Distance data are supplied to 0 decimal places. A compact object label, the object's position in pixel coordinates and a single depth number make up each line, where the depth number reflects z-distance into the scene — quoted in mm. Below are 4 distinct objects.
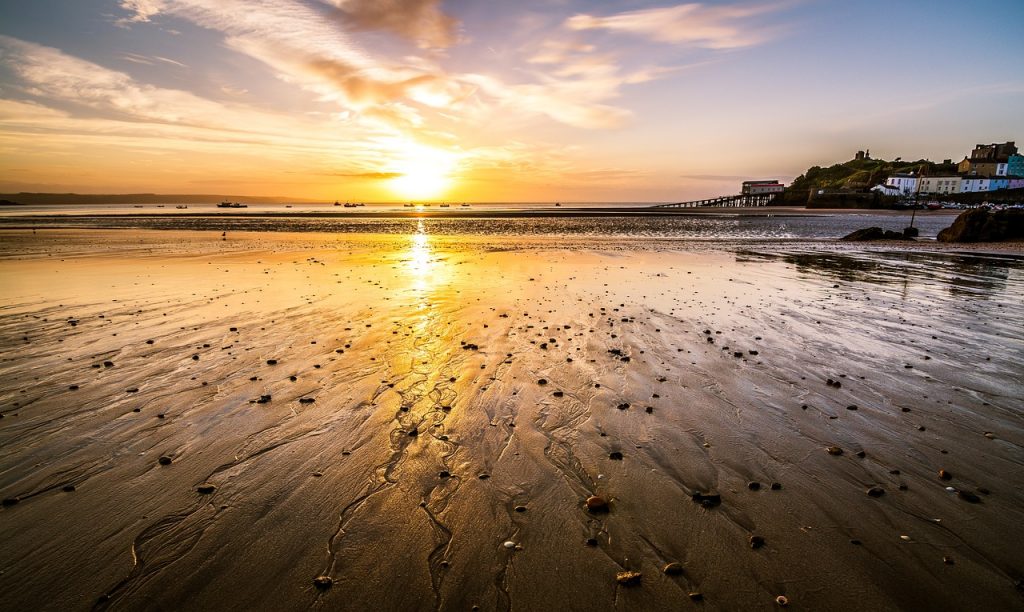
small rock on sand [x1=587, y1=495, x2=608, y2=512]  4406
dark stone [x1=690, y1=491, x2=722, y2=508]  4473
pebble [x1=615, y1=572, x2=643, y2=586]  3505
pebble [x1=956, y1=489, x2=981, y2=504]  4461
